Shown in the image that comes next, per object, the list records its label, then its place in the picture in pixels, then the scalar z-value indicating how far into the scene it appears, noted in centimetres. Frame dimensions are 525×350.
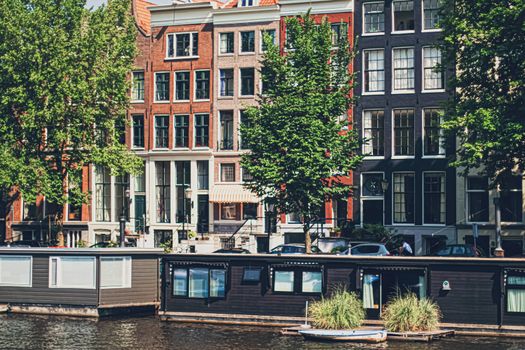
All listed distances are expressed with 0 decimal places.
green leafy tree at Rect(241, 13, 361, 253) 6303
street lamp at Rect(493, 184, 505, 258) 5818
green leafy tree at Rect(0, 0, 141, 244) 7094
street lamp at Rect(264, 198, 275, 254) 6931
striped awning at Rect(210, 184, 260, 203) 7388
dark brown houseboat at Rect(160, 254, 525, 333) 4797
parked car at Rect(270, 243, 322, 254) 6059
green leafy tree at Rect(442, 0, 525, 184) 5425
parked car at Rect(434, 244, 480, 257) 5712
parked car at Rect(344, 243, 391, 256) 5753
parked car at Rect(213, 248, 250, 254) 6198
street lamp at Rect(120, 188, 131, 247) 6248
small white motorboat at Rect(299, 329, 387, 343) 4597
